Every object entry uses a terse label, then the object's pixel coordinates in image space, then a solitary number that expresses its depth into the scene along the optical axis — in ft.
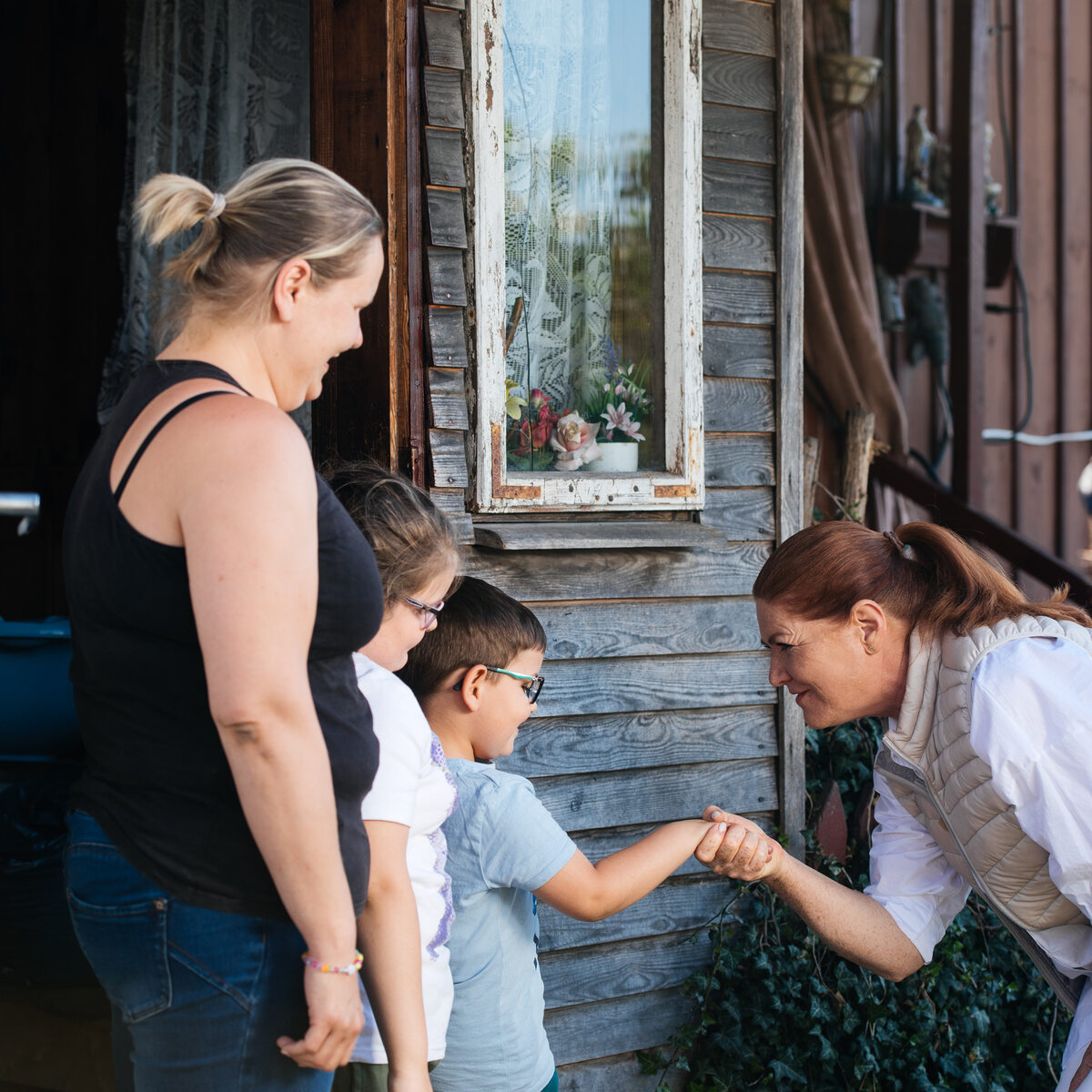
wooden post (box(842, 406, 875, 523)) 15.81
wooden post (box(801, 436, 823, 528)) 14.44
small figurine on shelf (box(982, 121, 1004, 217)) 20.49
